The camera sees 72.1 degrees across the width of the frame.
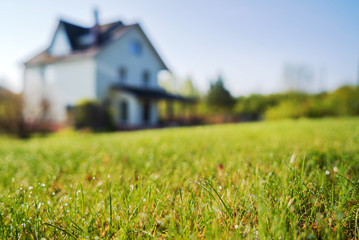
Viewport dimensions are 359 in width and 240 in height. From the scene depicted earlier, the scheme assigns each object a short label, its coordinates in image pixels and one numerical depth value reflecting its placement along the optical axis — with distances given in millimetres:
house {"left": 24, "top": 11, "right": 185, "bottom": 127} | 17969
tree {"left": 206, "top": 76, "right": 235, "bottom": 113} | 23016
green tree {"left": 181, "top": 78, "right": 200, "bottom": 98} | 47062
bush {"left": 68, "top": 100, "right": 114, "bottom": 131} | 14156
